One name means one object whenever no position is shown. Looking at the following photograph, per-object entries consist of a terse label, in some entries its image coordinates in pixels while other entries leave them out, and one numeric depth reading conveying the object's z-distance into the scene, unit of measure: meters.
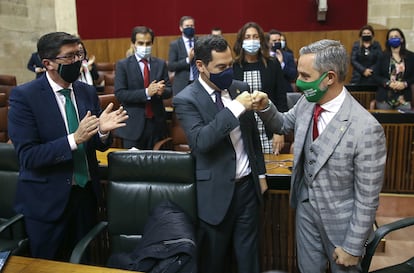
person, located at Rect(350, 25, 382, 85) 5.73
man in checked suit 1.56
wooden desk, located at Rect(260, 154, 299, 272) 2.46
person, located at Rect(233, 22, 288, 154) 3.05
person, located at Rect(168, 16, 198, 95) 4.42
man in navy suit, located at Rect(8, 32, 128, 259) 1.93
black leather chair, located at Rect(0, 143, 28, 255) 2.31
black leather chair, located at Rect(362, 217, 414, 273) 1.82
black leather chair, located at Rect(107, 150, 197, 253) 2.09
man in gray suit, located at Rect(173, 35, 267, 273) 1.93
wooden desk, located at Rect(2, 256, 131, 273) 1.59
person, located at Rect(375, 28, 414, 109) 4.57
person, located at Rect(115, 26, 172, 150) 3.47
